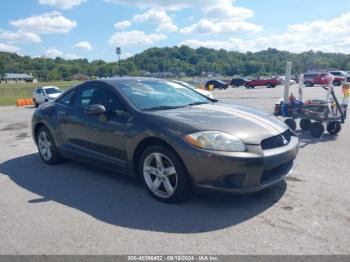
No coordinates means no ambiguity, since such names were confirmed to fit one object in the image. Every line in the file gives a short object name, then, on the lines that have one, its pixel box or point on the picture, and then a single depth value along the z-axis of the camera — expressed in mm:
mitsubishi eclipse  3652
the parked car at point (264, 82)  43734
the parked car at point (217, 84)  46281
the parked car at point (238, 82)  51438
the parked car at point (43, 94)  22531
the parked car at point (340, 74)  43372
